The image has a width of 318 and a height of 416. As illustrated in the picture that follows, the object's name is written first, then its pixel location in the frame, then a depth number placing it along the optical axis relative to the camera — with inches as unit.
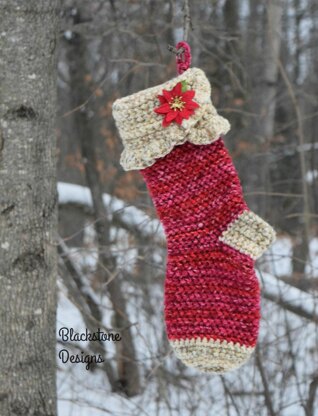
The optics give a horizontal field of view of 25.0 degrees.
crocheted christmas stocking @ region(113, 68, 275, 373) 75.5
